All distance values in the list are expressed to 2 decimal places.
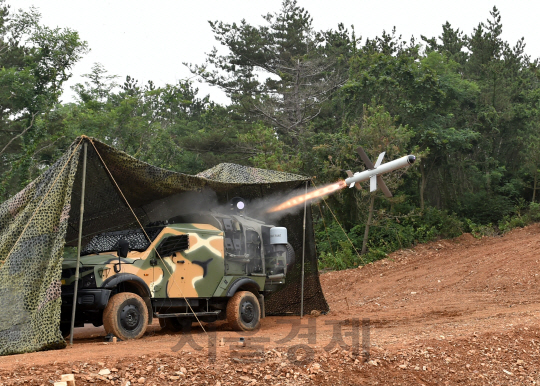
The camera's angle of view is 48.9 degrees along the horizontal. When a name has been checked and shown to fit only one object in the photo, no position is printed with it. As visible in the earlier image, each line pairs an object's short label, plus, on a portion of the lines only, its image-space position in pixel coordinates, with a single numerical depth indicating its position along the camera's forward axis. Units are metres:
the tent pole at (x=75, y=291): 8.97
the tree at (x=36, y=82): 24.58
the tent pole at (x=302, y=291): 14.00
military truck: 9.47
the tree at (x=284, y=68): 34.16
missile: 14.22
